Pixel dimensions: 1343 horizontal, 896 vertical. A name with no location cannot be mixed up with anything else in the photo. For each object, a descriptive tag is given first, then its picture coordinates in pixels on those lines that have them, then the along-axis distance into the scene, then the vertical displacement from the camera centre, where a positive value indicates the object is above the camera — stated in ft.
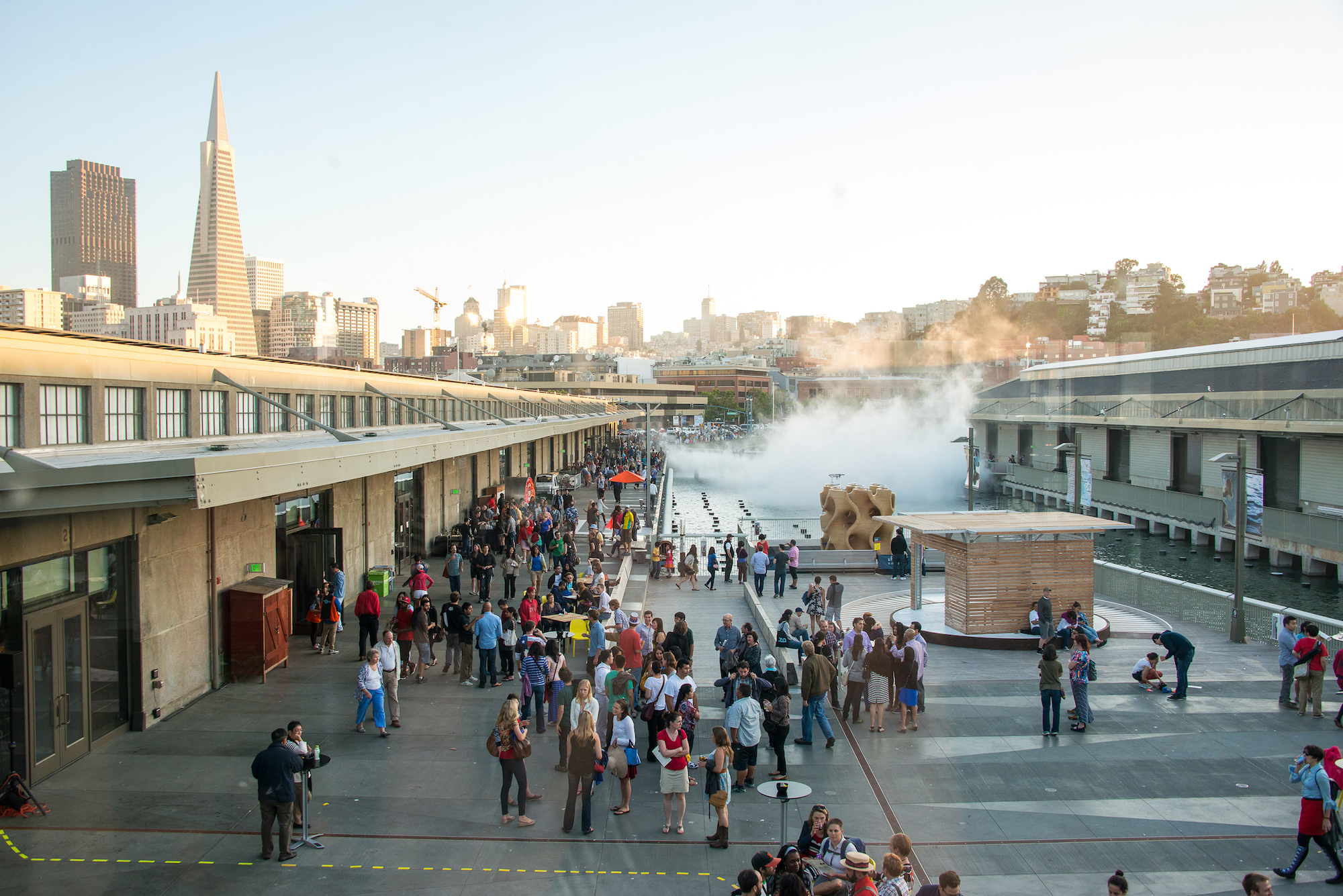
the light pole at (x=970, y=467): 99.47 -5.19
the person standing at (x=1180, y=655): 43.01 -11.34
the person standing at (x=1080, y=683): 39.29 -11.64
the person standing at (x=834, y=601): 58.44 -11.79
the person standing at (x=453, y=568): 59.57 -9.48
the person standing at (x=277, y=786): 26.55 -10.74
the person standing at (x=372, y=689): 36.47 -10.85
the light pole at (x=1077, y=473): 84.17 -4.93
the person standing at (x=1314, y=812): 26.18 -11.62
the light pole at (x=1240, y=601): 55.26 -11.22
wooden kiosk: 54.80 -9.29
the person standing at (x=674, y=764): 28.94 -11.04
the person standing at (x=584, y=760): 28.66 -10.81
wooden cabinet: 43.80 -9.92
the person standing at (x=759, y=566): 71.67 -11.48
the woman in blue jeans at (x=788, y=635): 45.52 -11.16
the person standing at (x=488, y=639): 44.42 -10.64
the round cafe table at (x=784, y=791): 25.35 -10.63
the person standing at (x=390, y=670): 38.11 -10.48
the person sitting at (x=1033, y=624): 54.75 -12.44
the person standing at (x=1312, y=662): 40.16 -10.99
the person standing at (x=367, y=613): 46.91 -9.84
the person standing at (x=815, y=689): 37.27 -11.10
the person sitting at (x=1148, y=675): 44.68 -12.82
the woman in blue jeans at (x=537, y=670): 38.42 -10.62
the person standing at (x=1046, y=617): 52.37 -11.52
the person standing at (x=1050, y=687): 37.96 -11.41
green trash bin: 62.69 -10.88
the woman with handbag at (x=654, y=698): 34.65 -10.76
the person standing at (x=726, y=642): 42.11 -10.40
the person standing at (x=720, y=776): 28.02 -11.61
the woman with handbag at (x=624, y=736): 31.78 -11.12
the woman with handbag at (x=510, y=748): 28.91 -10.52
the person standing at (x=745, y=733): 32.76 -11.41
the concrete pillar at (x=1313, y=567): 103.65 -17.23
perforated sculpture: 100.32 -10.41
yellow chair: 51.55 -11.99
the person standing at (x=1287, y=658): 41.81 -11.21
